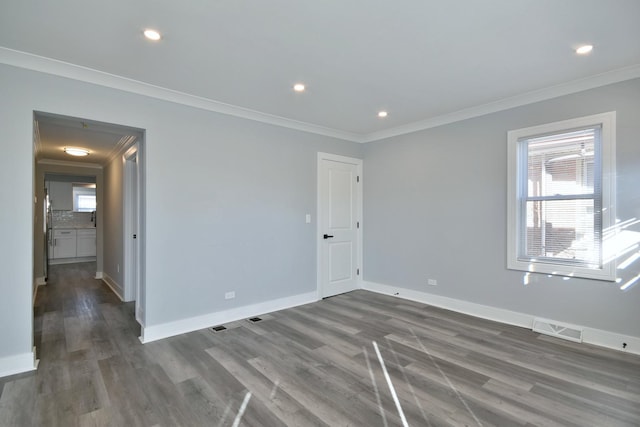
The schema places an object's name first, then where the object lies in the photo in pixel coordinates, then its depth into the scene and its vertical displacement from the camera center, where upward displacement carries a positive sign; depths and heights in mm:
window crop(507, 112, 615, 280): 3176 +173
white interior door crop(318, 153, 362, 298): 5043 -189
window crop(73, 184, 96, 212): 10102 +432
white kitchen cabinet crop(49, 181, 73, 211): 9203 +478
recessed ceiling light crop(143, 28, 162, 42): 2330 +1327
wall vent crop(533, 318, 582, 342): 3314 -1268
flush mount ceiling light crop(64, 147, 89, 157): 5398 +1043
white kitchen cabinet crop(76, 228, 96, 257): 9414 -923
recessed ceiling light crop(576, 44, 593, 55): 2567 +1351
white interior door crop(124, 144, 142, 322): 4898 -225
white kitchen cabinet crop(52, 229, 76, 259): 9047 -930
